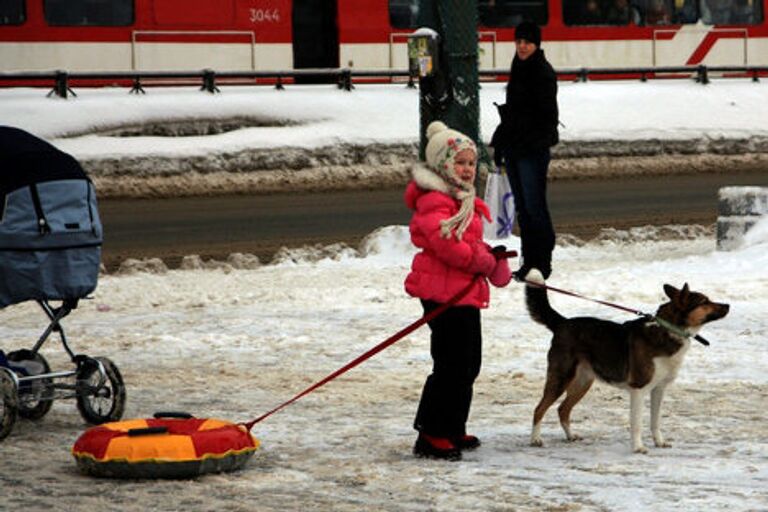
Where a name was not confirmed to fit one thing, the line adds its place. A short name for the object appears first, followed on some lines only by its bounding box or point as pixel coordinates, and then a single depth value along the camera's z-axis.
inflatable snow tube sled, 15.61
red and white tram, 59.84
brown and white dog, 16.62
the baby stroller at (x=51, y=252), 18.19
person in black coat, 29.25
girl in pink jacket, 16.47
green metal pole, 34.78
